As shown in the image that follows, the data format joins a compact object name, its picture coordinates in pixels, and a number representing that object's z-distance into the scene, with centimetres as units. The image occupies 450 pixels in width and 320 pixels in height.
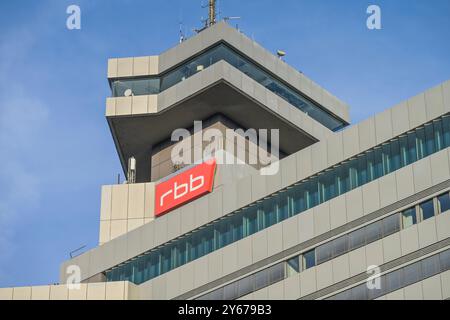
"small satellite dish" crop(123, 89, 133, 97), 8050
